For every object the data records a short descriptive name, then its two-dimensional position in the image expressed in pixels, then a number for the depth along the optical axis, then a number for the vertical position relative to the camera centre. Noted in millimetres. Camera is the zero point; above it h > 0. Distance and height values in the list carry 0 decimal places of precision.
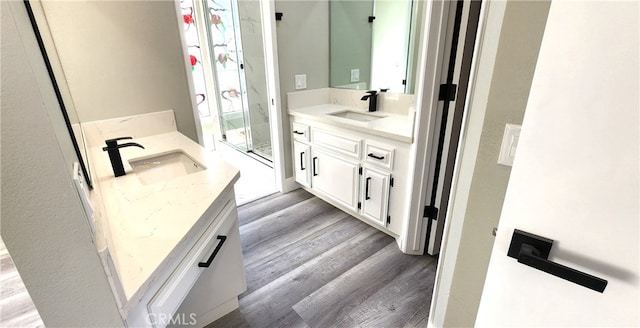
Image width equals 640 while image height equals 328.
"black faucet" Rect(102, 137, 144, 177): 1281 -375
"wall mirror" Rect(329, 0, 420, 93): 2408 +180
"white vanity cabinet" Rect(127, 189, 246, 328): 761 -655
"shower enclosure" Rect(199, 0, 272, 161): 3539 -77
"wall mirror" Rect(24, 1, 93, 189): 842 -75
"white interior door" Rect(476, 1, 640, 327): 501 -190
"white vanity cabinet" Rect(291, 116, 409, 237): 1998 -794
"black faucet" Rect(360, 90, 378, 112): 2441 -273
